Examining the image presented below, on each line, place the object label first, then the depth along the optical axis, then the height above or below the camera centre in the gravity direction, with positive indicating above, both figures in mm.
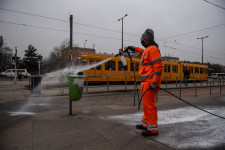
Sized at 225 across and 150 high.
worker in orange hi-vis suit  3018 -118
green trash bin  4414 -317
